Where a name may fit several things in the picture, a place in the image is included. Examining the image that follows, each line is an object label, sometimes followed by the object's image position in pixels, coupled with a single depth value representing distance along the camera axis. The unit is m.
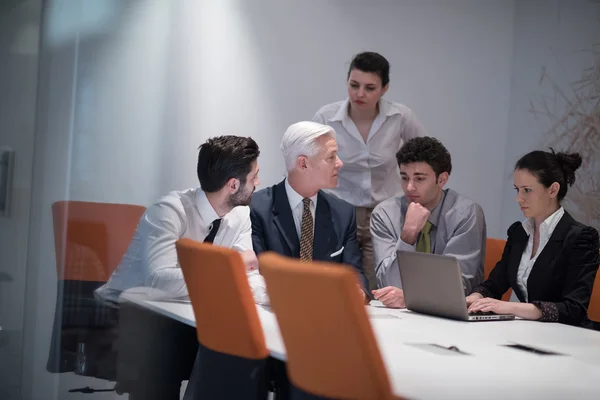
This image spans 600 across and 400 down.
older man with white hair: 4.17
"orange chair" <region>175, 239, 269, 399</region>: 2.71
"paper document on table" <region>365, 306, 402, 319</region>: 3.60
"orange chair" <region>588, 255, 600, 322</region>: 4.06
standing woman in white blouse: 5.16
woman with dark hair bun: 3.76
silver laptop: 3.49
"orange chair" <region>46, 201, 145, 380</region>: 3.93
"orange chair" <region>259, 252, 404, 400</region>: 2.01
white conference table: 2.22
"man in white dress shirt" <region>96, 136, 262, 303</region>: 3.90
